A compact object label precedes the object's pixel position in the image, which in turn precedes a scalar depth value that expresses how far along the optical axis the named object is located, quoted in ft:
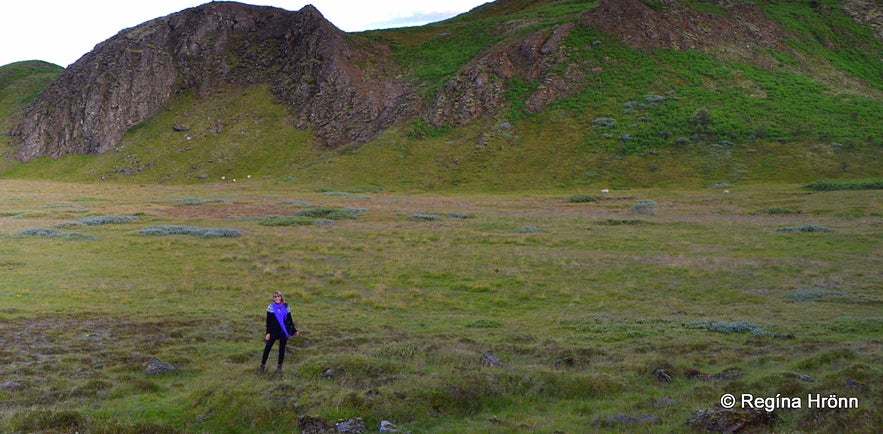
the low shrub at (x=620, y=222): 137.49
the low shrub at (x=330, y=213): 156.46
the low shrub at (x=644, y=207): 159.02
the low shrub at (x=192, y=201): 193.36
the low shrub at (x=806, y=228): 118.62
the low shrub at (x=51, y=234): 116.47
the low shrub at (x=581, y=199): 190.71
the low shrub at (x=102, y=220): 139.37
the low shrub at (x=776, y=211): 148.15
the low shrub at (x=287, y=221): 143.74
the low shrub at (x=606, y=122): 262.67
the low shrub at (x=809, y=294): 71.05
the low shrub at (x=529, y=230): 128.26
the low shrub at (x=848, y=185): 180.51
